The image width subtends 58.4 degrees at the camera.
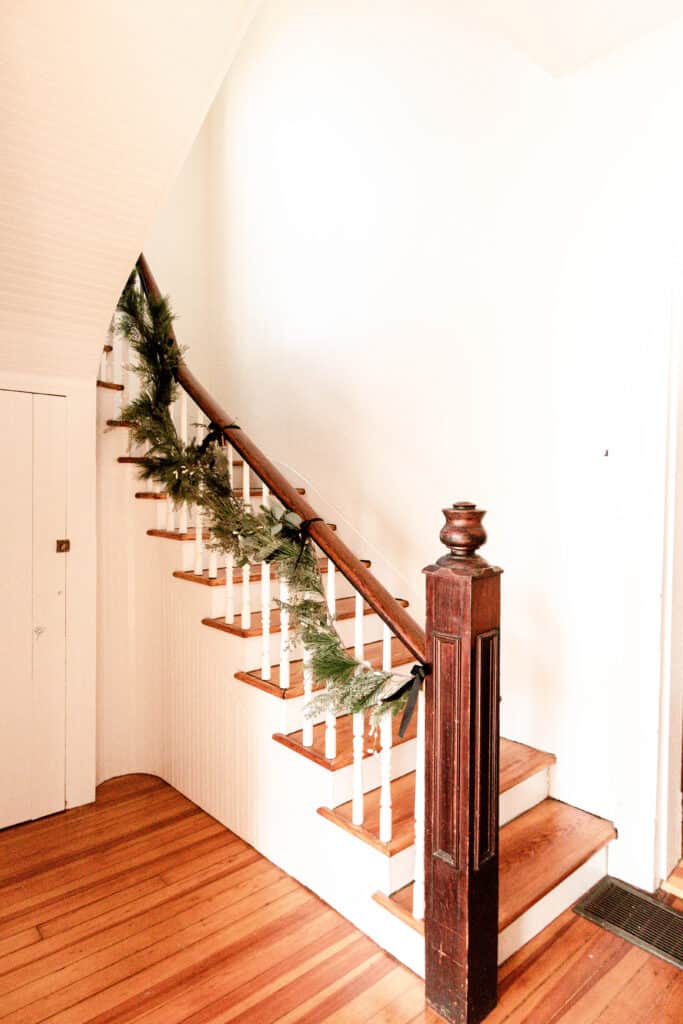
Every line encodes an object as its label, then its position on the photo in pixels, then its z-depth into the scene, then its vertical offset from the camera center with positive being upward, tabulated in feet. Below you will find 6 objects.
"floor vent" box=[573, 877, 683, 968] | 5.96 -4.38
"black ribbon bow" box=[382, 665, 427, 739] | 5.09 -1.70
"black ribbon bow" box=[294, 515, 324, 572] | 6.67 -0.40
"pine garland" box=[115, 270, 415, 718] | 5.52 -0.26
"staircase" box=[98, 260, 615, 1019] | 6.13 -3.20
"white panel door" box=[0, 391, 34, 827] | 8.15 -1.60
